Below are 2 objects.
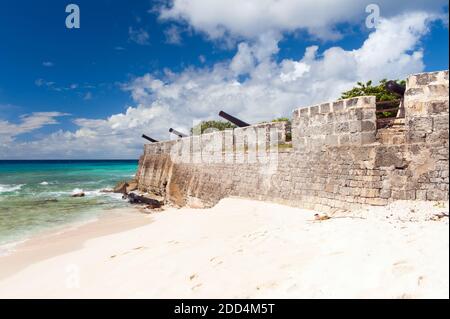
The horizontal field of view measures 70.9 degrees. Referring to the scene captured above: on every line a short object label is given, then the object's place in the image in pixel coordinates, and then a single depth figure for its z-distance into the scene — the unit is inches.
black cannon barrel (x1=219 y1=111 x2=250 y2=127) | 587.5
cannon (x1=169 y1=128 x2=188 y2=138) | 886.4
